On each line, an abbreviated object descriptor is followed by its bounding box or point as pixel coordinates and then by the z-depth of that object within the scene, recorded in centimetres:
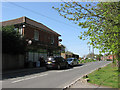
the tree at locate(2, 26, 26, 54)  1713
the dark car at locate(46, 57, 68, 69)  1768
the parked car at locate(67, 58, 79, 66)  2396
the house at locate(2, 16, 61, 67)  2222
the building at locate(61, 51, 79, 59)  4599
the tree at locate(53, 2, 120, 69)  550
